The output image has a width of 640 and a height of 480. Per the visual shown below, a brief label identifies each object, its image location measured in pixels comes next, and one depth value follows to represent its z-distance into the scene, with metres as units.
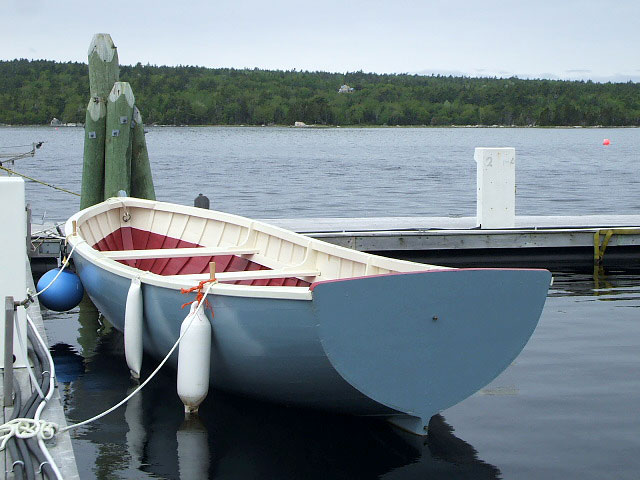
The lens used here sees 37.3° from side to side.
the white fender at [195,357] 6.57
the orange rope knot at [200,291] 6.57
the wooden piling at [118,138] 12.29
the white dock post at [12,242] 5.67
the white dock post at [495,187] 12.67
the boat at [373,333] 5.80
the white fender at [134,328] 7.50
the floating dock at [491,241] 12.70
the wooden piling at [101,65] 12.49
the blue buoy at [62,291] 9.25
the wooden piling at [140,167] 12.74
